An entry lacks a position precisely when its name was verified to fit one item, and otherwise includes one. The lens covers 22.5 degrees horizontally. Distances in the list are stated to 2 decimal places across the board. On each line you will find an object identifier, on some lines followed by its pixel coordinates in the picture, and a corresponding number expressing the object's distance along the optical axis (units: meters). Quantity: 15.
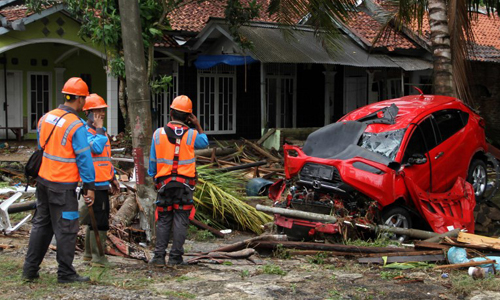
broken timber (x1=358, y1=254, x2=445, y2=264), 13.79
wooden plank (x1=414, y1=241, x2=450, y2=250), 14.38
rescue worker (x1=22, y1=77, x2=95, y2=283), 11.20
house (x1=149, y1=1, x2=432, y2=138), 33.49
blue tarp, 33.14
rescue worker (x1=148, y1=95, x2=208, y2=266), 12.99
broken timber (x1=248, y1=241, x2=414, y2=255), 14.38
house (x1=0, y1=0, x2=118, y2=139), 32.89
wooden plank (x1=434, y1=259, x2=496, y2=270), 13.15
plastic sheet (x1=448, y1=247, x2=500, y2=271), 13.58
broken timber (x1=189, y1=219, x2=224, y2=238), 17.34
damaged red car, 15.94
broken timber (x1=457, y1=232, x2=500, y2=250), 14.29
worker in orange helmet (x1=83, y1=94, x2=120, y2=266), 12.82
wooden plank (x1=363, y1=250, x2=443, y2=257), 14.12
